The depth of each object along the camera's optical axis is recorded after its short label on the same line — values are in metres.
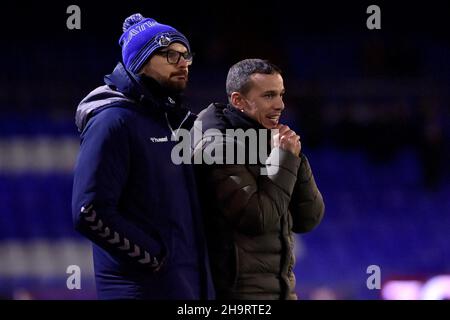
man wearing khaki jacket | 6.73
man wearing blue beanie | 6.23
